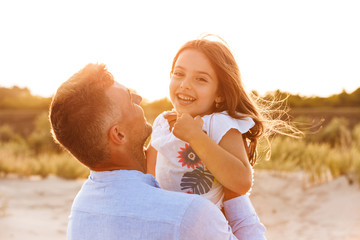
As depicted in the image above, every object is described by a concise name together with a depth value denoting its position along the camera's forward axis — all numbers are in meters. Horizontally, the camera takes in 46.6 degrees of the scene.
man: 1.83
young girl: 2.35
